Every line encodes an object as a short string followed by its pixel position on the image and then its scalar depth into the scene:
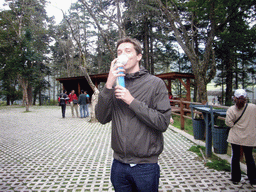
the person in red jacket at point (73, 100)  14.30
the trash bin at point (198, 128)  5.75
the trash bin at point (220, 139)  4.43
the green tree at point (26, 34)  19.33
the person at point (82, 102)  13.62
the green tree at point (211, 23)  11.58
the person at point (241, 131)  3.63
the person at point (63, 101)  13.70
